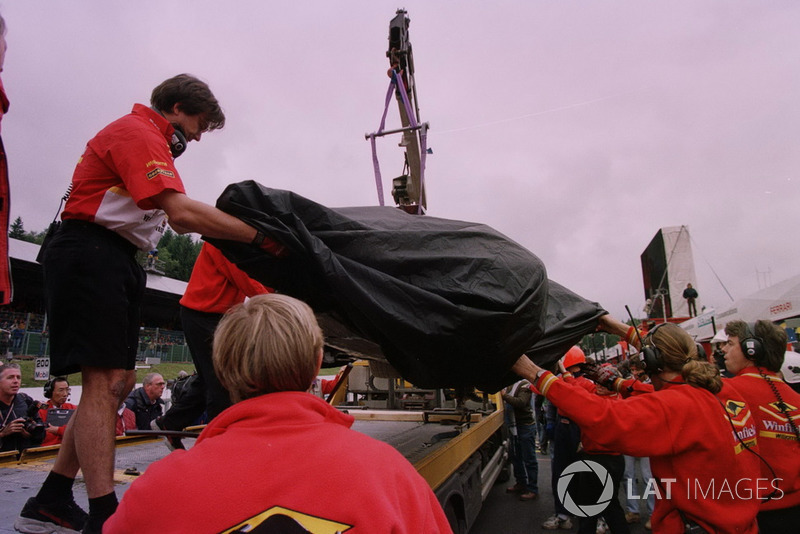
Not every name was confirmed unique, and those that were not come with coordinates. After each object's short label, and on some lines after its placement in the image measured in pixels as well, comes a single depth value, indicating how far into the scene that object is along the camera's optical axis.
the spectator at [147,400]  5.59
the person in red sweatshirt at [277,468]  0.88
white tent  8.41
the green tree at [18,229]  63.50
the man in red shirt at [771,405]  2.60
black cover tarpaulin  1.67
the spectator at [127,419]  5.12
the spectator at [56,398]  4.54
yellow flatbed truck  3.09
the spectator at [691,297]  22.48
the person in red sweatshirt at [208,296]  2.25
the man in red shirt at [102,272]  1.58
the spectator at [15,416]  3.98
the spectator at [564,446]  4.80
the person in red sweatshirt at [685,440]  2.24
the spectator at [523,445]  6.52
